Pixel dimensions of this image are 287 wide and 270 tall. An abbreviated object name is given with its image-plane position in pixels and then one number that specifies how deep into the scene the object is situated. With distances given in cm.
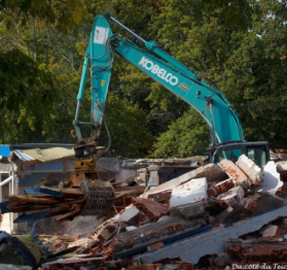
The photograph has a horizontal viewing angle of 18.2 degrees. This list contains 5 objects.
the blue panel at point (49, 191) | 1313
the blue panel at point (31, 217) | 1307
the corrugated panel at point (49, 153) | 2462
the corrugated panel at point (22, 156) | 2411
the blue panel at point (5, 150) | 2453
